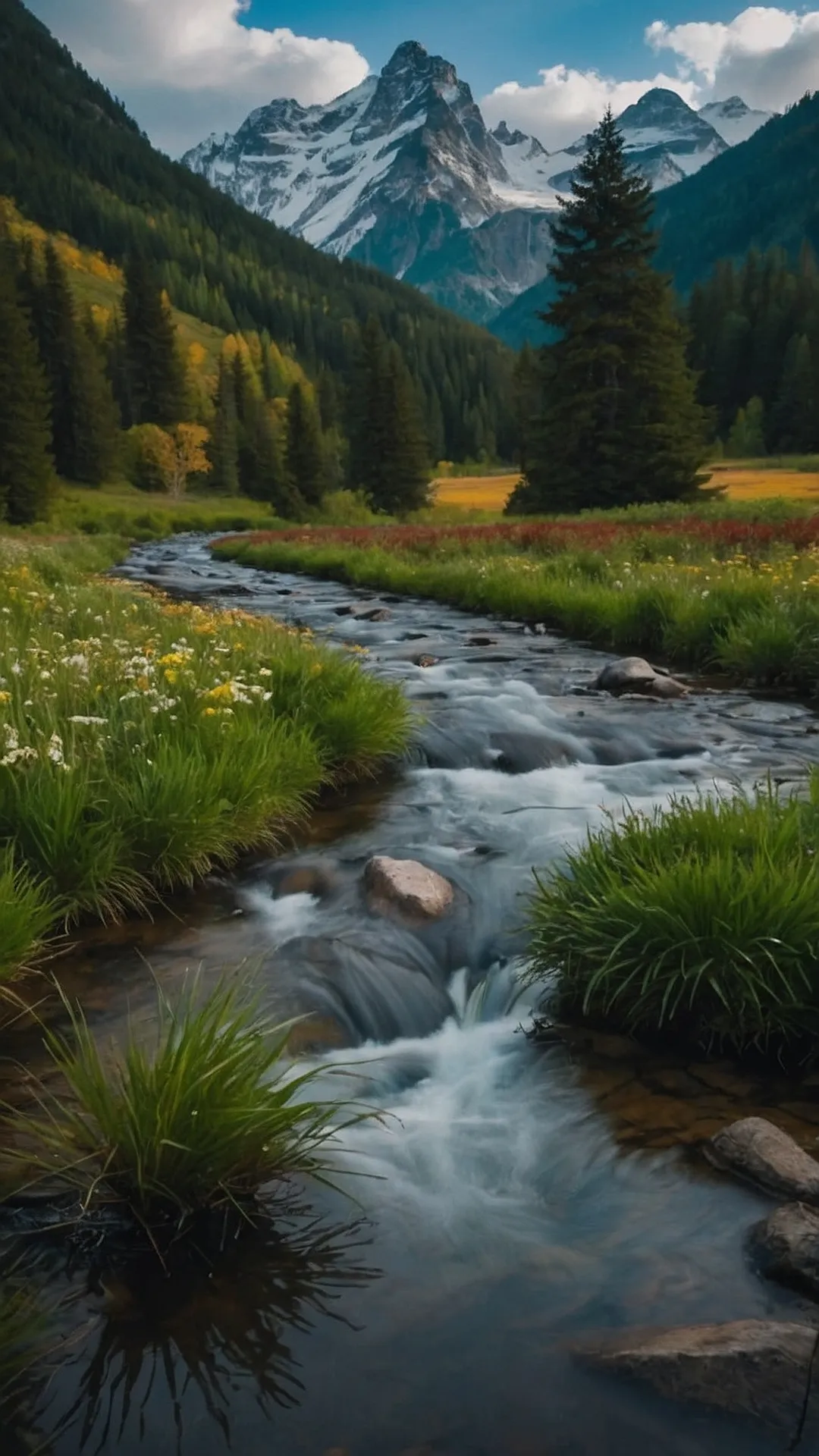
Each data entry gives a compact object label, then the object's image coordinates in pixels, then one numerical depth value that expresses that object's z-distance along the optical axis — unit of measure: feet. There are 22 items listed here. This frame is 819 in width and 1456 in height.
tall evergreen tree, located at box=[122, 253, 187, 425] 329.72
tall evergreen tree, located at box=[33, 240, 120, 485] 254.27
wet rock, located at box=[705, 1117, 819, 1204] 8.77
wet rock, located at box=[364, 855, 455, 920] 15.90
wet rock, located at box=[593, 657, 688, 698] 32.60
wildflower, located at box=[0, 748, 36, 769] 14.83
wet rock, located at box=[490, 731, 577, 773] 25.55
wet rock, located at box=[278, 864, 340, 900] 16.97
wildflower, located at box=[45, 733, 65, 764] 14.80
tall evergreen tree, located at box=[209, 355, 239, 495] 304.91
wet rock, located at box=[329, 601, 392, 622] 55.26
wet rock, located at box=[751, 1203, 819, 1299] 7.66
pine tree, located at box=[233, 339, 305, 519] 265.34
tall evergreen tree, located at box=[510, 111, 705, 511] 112.88
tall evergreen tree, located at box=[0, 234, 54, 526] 166.61
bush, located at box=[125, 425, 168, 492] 282.36
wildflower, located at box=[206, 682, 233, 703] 19.47
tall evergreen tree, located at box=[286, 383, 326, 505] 217.36
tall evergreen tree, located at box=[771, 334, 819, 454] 269.64
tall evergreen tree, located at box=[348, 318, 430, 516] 201.26
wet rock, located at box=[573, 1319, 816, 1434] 6.57
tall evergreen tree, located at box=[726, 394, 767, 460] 277.03
